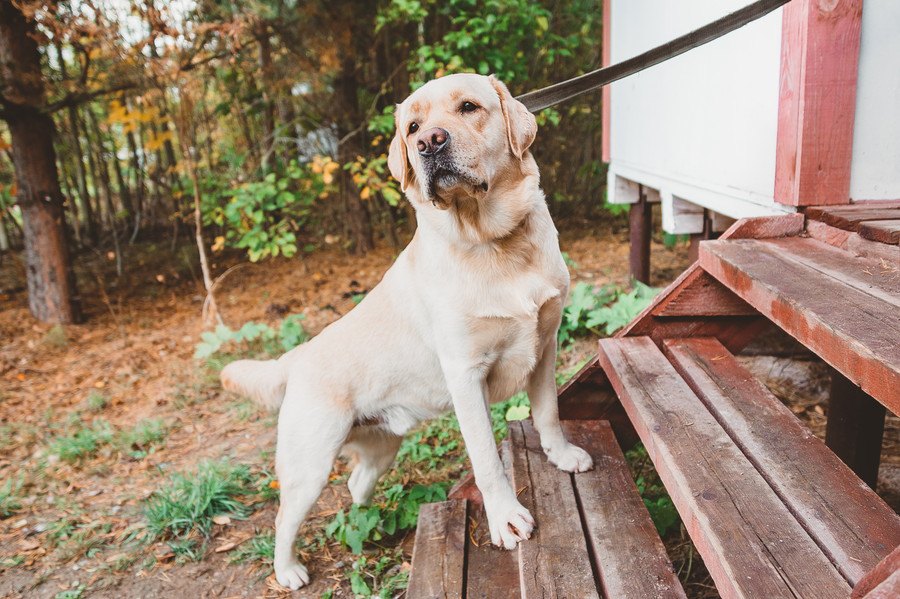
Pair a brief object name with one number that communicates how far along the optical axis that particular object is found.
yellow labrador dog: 1.97
